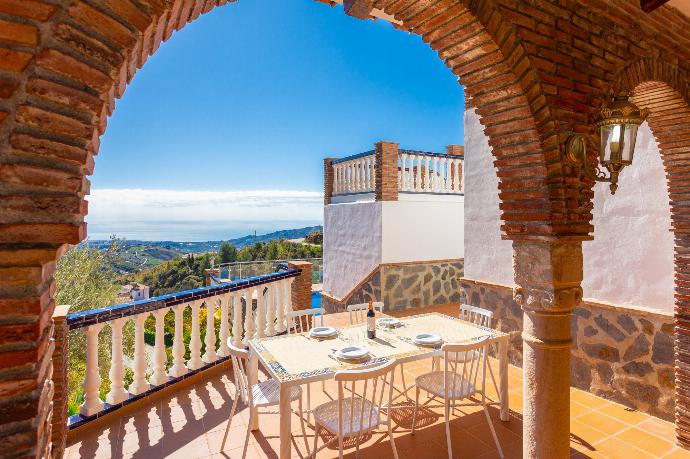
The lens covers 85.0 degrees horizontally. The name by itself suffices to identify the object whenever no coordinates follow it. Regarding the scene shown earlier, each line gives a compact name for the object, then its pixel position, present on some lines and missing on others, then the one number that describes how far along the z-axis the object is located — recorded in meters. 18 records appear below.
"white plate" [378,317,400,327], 3.84
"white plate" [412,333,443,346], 3.27
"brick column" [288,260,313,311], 5.39
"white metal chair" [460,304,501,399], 4.08
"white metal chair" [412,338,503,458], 2.91
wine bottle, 3.46
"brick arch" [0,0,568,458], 0.93
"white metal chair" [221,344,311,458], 2.90
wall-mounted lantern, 2.17
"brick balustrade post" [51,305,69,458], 2.60
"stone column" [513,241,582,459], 2.28
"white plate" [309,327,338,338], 3.43
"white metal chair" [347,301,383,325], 4.48
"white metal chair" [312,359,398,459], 2.38
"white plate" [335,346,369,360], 2.89
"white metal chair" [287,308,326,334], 3.99
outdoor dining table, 2.61
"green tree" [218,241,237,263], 23.56
